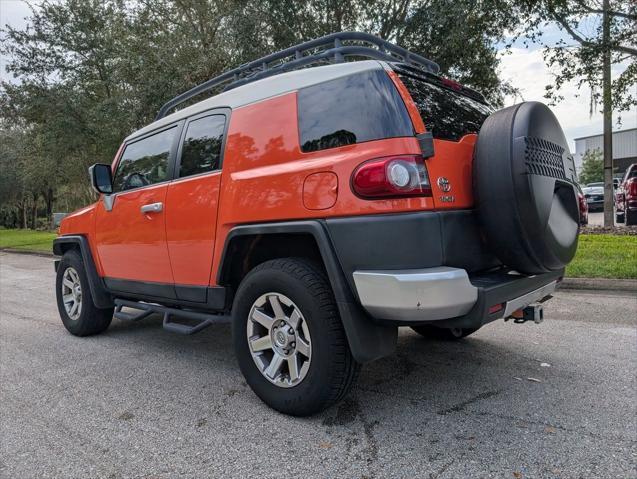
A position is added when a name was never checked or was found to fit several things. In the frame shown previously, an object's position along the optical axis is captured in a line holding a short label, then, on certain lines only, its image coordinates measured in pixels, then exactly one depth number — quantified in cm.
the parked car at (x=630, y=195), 1155
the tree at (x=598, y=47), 983
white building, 4909
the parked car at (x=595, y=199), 2206
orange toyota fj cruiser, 232
